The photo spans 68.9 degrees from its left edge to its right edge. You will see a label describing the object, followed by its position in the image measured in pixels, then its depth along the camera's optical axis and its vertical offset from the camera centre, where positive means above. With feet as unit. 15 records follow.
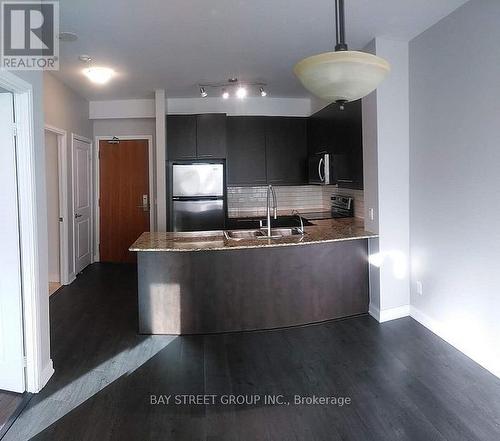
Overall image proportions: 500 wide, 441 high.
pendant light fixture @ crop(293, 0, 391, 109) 4.28 +1.55
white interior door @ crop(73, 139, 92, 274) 17.01 -0.02
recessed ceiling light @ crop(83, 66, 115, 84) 12.45 +4.47
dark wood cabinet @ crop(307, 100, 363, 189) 12.30 +2.33
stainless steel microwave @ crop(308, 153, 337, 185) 14.48 +1.31
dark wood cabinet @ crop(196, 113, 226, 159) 16.44 +2.98
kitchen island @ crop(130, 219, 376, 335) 10.43 -2.34
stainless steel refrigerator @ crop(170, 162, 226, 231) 16.25 +0.23
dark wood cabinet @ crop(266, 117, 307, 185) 17.28 +2.43
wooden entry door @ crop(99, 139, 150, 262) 19.48 +0.37
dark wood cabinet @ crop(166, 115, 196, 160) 16.40 +2.94
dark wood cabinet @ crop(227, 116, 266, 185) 17.10 +2.61
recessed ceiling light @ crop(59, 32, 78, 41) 10.07 +4.70
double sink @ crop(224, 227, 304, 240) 11.80 -1.06
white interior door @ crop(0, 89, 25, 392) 7.53 -1.34
